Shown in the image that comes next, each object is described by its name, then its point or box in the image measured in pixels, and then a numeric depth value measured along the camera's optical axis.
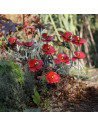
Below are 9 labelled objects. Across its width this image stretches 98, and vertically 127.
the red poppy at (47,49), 2.19
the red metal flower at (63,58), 2.15
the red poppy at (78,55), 2.11
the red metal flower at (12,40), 2.45
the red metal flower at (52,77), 2.03
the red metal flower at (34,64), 2.03
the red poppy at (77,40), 2.32
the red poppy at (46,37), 2.38
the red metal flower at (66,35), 2.36
